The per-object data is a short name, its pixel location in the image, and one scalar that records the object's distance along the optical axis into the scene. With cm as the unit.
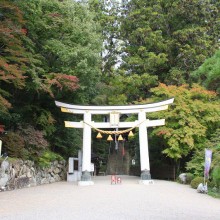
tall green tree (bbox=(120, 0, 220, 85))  2359
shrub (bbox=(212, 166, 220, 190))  1156
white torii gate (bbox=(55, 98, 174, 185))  1648
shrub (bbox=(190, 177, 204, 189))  1415
